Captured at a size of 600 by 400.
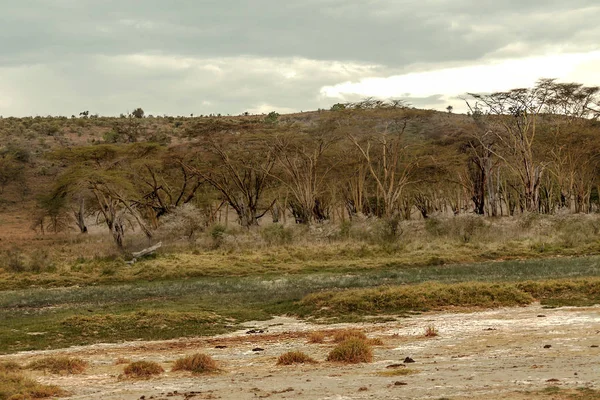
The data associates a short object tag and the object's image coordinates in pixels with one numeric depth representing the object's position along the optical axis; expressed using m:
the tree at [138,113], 136.07
